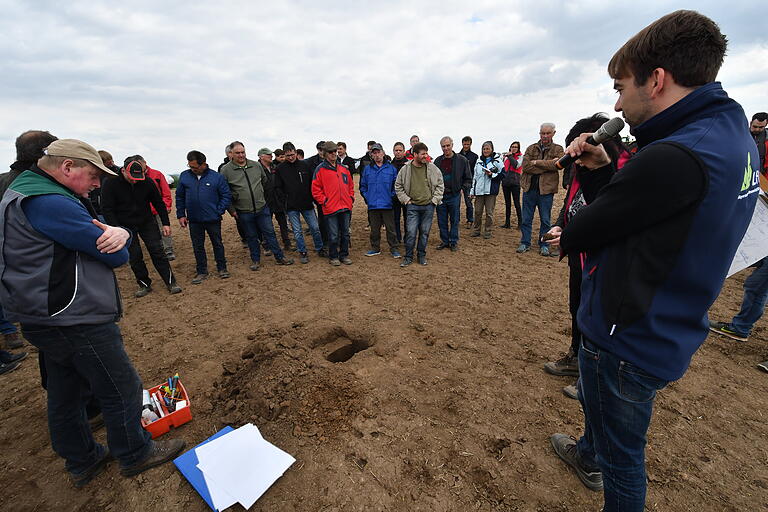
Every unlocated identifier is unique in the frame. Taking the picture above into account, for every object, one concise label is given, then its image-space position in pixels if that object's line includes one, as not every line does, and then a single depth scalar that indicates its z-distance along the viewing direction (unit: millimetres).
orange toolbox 2641
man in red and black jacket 6324
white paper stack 2146
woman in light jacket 7703
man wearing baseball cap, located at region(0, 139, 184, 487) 1827
